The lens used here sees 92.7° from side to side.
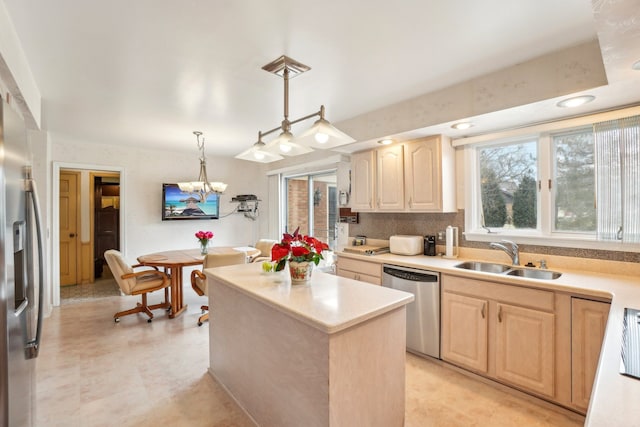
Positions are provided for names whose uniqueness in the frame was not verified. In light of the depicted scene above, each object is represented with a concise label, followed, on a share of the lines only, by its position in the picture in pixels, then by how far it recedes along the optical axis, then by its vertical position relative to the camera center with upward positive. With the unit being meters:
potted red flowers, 1.88 -0.25
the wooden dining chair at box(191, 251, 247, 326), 3.30 -0.54
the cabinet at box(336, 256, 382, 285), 3.04 -0.59
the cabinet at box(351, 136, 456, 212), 2.88 +0.37
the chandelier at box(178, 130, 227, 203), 4.05 +0.38
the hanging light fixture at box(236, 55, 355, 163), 1.89 +0.50
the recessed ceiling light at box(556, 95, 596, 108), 1.98 +0.74
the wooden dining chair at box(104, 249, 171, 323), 3.44 -0.78
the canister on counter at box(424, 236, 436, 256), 3.11 -0.34
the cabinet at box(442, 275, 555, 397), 2.03 -0.87
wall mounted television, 5.10 +0.16
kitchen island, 1.43 -0.73
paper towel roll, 2.96 -0.28
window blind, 2.02 +0.23
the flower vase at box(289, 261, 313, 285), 1.93 -0.37
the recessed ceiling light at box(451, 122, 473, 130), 2.56 +0.75
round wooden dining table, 3.58 -0.57
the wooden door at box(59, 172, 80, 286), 5.36 -0.22
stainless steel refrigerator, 1.02 -0.23
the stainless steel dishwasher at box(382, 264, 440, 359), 2.59 -0.84
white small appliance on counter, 3.11 -0.33
